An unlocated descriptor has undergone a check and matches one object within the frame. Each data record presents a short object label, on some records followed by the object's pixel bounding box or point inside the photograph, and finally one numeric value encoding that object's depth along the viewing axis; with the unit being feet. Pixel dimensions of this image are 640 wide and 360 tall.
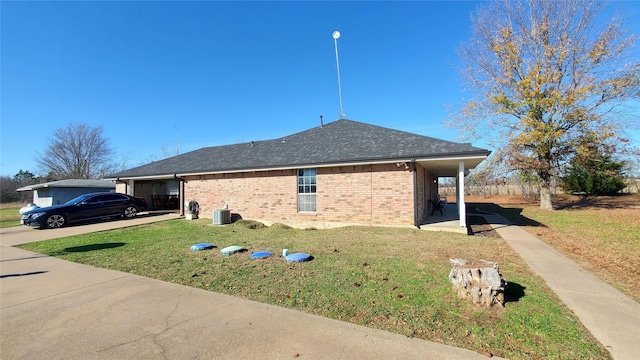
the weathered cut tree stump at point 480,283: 12.99
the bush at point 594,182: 91.58
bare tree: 140.26
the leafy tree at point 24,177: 152.66
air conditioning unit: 42.70
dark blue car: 43.39
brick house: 34.71
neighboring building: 80.79
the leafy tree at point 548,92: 58.29
